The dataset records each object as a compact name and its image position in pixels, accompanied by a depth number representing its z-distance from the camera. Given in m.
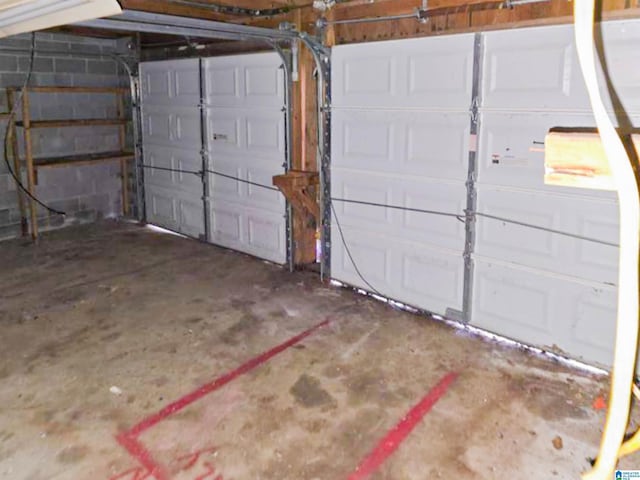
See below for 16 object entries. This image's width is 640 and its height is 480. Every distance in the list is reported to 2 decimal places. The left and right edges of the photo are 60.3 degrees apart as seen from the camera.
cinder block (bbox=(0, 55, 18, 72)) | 6.09
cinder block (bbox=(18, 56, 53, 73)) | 6.26
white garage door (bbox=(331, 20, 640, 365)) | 3.26
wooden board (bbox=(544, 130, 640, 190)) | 0.80
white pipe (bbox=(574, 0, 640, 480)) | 0.63
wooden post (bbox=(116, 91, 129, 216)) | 7.20
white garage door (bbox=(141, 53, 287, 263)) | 5.30
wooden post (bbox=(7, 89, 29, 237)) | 6.19
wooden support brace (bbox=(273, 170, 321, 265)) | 4.77
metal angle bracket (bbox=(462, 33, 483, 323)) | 3.58
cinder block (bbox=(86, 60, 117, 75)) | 6.89
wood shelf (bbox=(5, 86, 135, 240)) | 6.18
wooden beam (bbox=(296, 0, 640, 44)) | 3.29
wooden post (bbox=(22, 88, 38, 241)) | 6.14
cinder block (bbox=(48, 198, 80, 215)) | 6.87
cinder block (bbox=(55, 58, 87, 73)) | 6.59
